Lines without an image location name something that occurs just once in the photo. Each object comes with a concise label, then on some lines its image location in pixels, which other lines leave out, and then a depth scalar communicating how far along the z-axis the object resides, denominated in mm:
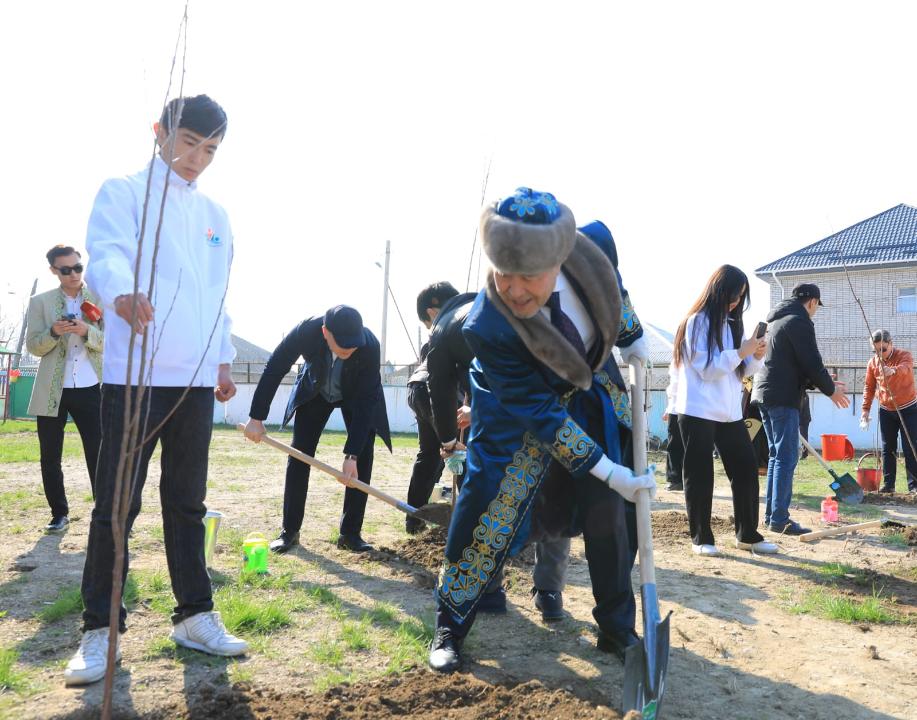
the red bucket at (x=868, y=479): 8195
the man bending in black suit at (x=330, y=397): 4520
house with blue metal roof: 22828
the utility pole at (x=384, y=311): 28489
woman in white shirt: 4789
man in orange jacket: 8516
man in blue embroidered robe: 2631
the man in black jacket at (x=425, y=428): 4859
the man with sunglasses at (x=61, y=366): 4992
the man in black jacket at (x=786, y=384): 5512
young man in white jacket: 2631
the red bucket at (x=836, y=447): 9047
